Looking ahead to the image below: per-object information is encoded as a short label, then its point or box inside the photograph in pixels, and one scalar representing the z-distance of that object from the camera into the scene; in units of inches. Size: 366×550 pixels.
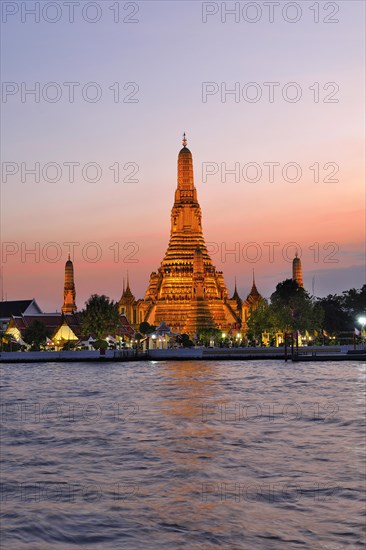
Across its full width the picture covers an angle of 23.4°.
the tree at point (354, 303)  6496.1
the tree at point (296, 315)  4515.3
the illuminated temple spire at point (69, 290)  6186.0
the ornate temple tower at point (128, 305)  6422.2
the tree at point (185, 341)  4913.9
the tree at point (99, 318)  4446.4
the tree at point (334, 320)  5536.4
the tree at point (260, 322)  4724.4
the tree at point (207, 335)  5149.1
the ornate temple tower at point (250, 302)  6274.6
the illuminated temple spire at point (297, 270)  6441.9
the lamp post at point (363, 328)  4457.9
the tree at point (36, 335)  4674.5
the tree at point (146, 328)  5054.1
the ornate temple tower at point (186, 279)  5570.9
